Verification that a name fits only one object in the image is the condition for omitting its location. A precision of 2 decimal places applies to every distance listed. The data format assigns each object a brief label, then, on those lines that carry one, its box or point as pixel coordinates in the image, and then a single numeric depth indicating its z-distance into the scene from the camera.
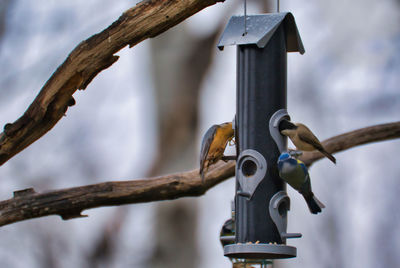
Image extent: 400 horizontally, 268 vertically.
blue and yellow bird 8.76
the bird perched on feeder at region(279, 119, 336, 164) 9.39
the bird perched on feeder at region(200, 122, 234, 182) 9.62
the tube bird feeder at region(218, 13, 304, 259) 9.29
